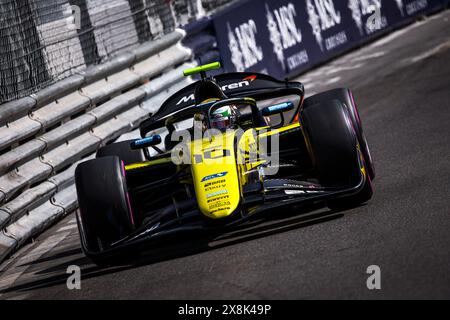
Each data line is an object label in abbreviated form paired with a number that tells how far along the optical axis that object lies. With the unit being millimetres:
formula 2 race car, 12562
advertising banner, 29094
